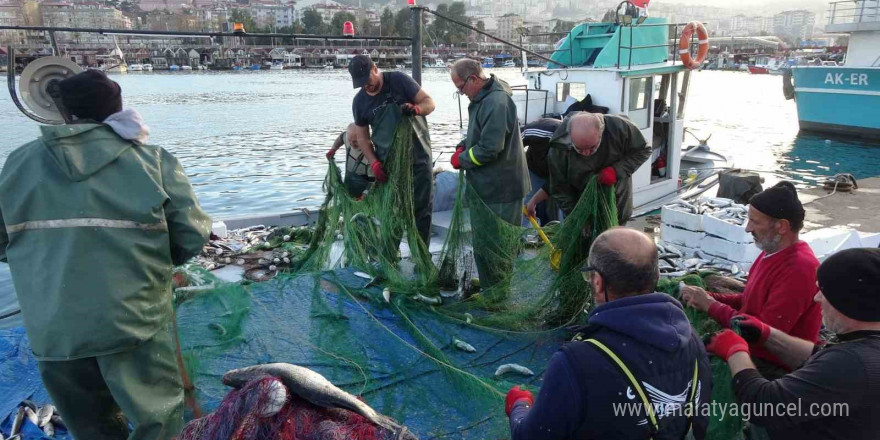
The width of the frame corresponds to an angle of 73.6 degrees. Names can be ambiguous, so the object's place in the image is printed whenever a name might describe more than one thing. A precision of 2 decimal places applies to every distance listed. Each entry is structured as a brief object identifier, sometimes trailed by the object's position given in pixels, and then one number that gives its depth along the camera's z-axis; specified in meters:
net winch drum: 3.92
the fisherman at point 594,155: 4.44
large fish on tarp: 2.10
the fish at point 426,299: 4.98
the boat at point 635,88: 10.43
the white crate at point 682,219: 6.07
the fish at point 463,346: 4.33
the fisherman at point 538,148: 8.31
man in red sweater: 2.80
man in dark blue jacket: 1.82
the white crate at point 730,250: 5.70
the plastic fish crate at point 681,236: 6.10
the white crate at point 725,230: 5.68
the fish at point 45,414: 3.48
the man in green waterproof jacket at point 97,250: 2.46
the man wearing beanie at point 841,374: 1.95
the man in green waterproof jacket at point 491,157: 4.91
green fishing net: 3.75
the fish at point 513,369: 4.00
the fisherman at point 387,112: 5.56
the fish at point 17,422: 3.40
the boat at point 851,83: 22.61
